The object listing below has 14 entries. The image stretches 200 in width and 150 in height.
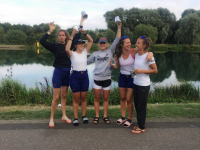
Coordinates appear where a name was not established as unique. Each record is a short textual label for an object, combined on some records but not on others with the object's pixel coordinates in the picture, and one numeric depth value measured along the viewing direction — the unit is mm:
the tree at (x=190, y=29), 37219
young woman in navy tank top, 3361
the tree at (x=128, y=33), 40119
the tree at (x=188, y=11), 50175
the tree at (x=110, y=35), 39381
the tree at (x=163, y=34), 45125
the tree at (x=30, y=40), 52031
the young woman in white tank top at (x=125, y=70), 3387
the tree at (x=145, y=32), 42344
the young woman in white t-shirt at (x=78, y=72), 3383
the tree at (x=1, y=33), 62531
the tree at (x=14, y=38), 57594
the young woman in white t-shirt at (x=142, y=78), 3046
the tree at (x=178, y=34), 40000
